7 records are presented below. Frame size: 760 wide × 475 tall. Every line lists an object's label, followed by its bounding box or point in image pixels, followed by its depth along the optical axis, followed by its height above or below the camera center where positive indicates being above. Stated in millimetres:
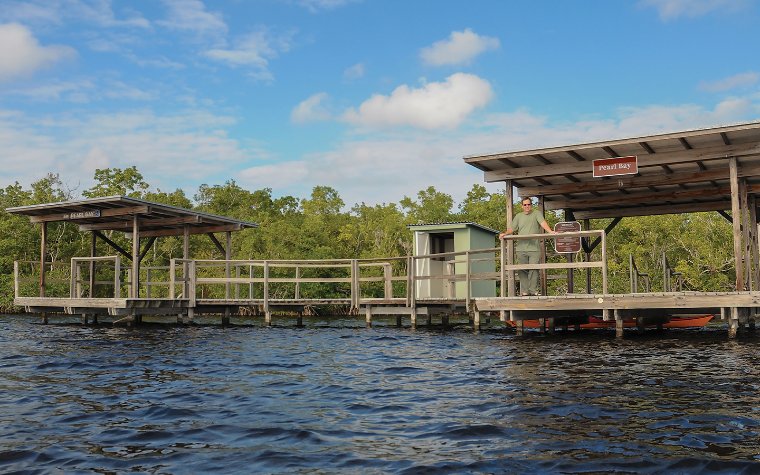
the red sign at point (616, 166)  13320 +2156
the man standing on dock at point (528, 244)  13289 +677
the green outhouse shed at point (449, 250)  21797 +945
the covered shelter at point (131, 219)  18703 +1927
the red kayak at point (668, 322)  14820 -964
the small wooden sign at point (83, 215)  19531 +1988
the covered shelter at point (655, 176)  12305 +2117
